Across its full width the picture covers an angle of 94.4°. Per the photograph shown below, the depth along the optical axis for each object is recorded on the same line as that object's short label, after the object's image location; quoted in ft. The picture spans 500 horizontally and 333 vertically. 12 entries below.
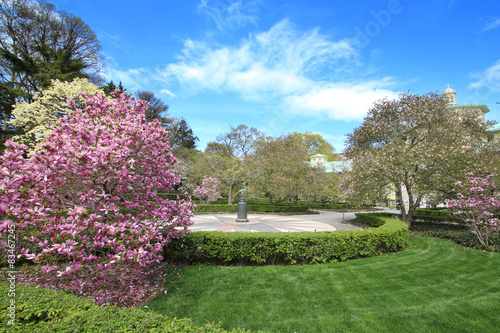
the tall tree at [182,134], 145.35
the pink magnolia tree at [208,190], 70.69
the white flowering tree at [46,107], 52.54
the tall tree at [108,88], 79.29
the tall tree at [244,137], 102.58
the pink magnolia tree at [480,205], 24.48
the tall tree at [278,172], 62.74
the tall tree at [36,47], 64.80
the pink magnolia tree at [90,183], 10.11
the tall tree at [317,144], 189.26
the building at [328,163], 132.42
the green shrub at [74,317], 6.83
